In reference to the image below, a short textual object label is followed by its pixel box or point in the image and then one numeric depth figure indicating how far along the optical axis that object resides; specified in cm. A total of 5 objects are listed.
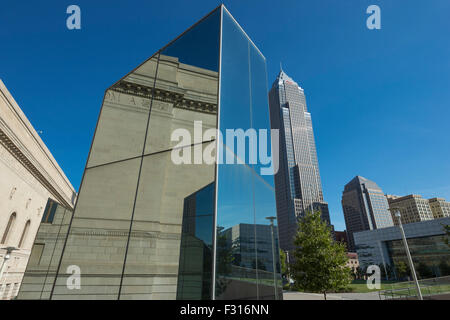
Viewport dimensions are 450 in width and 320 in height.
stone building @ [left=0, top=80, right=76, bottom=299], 2770
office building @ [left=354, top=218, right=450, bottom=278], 6744
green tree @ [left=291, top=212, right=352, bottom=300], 1781
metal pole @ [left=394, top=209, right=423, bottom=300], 1511
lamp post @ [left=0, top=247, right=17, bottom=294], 1898
